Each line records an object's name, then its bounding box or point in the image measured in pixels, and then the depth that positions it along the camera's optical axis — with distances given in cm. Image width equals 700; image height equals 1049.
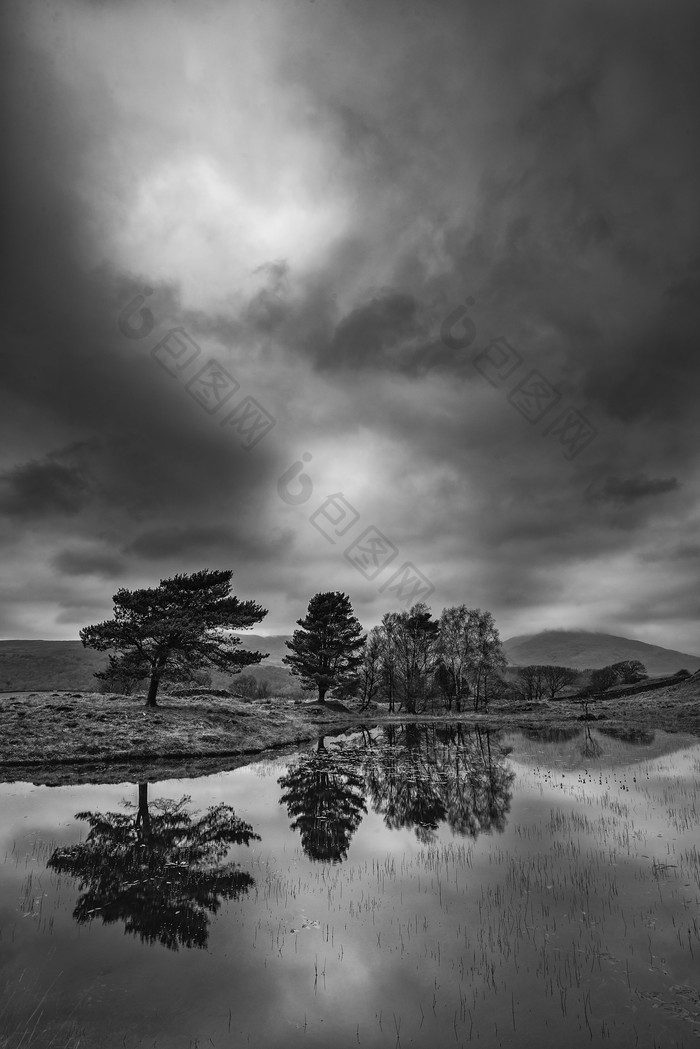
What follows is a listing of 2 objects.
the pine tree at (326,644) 7869
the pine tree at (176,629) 4512
